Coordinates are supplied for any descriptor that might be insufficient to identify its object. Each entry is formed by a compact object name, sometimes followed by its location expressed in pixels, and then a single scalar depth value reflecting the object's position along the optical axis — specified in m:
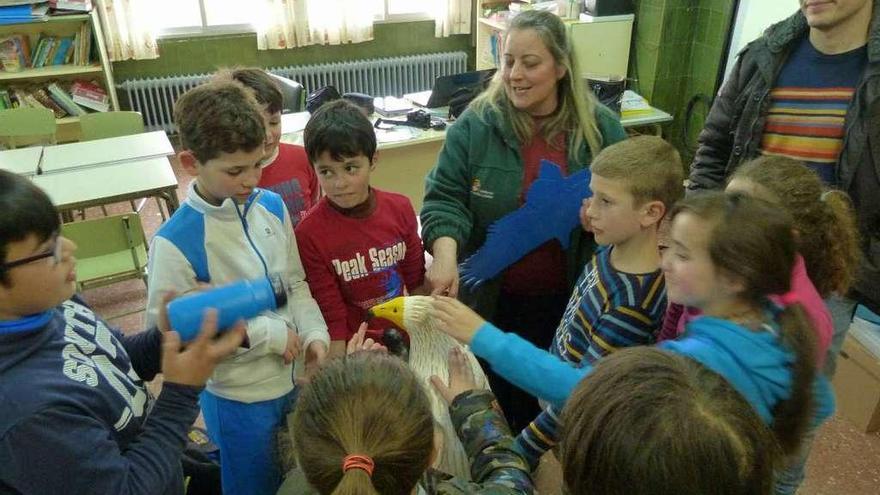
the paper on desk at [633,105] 3.99
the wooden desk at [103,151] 3.35
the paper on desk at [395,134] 3.38
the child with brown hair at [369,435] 0.82
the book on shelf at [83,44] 4.69
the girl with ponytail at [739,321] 1.05
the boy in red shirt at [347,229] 1.56
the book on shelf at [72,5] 4.46
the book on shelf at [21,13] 4.30
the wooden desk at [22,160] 3.24
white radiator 5.29
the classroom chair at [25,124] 3.78
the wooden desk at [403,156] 3.39
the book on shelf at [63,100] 4.70
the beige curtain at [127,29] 4.81
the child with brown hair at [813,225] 1.30
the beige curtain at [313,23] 5.27
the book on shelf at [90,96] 4.79
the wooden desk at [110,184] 2.94
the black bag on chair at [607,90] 3.65
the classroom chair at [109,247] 2.77
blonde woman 1.67
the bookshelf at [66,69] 4.56
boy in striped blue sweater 1.34
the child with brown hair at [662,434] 0.71
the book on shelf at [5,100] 4.58
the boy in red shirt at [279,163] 2.00
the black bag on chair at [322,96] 3.53
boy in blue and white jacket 1.34
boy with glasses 0.87
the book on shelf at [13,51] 4.54
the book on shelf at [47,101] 4.70
